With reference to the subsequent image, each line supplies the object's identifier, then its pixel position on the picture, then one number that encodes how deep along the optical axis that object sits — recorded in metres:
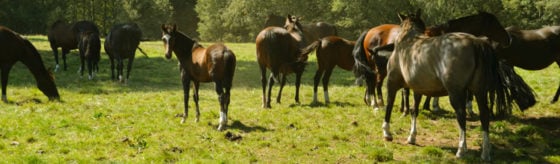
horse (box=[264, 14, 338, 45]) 27.90
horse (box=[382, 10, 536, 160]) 7.77
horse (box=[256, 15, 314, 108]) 14.11
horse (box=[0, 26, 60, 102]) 14.83
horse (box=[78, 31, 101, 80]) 19.53
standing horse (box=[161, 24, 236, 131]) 10.62
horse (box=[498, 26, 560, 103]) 12.27
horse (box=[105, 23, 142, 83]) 19.39
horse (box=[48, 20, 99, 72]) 21.81
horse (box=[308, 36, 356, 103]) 14.72
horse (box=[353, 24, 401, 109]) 12.42
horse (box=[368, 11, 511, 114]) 11.02
